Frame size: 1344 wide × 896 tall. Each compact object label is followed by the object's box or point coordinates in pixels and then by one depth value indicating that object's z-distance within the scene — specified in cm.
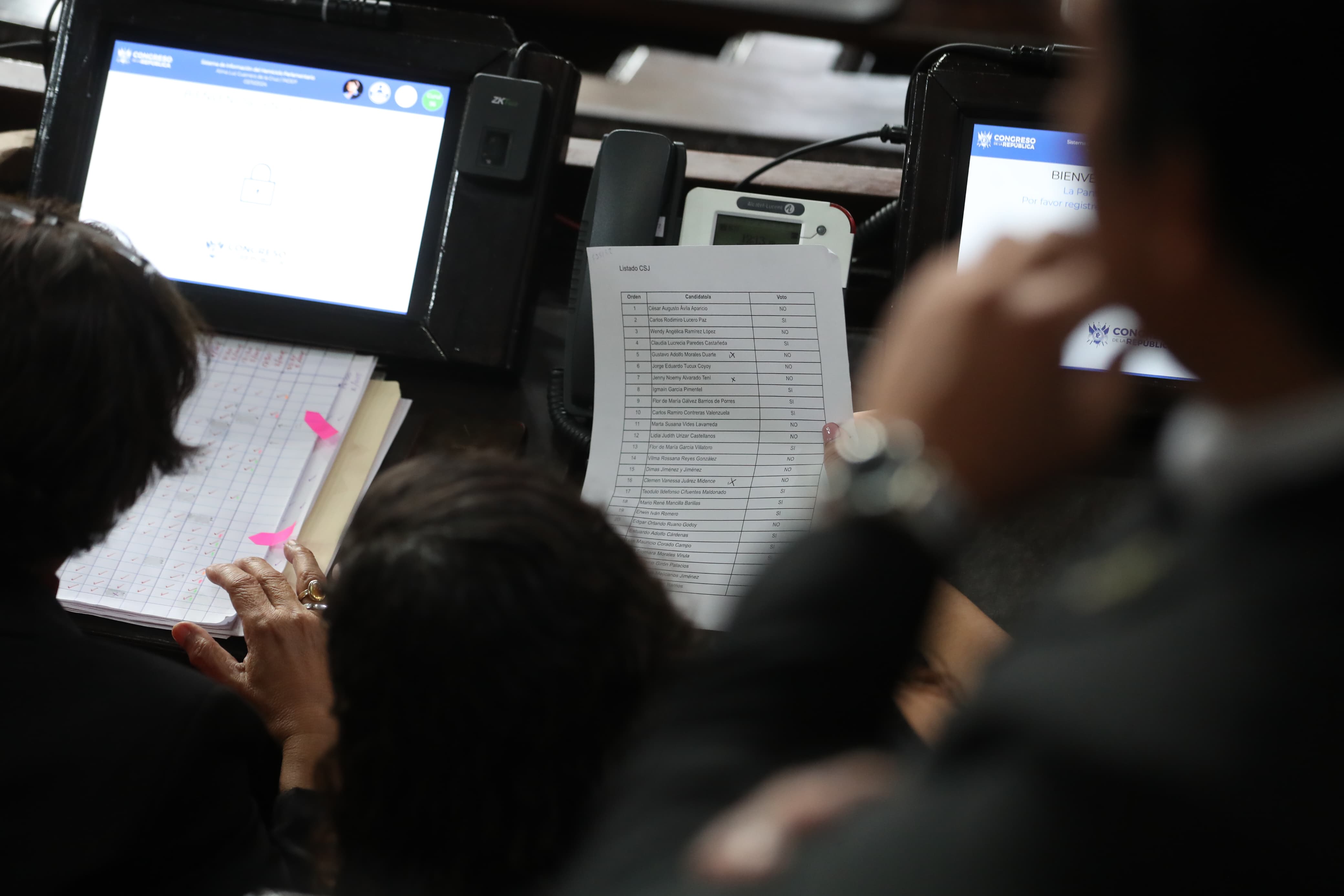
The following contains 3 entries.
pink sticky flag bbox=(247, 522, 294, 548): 391
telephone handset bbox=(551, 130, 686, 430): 399
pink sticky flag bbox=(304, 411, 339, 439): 398
